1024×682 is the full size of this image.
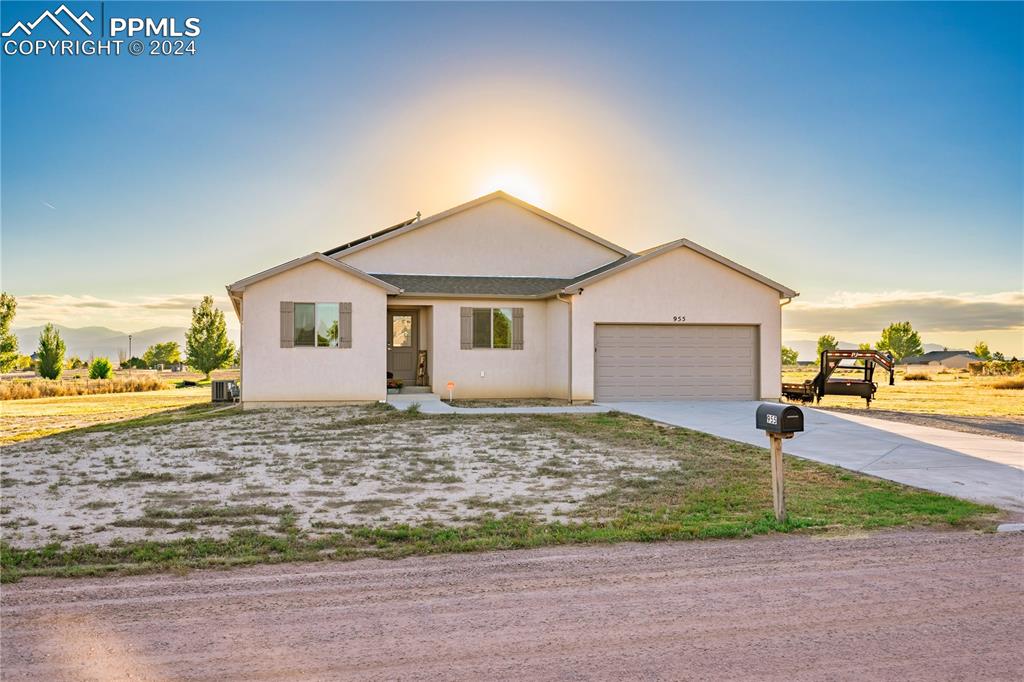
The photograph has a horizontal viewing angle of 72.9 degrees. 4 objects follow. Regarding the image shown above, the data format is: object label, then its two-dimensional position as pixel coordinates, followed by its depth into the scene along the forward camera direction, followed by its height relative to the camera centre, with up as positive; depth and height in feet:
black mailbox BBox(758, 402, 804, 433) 20.83 -1.92
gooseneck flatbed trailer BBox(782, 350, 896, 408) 65.10 -2.53
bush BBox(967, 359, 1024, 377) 139.85 -2.87
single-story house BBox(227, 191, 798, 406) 58.85 +2.51
